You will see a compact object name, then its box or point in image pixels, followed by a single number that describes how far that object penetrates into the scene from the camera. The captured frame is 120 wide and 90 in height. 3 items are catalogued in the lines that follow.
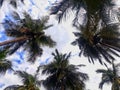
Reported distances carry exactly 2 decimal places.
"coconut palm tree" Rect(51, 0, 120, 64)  8.33
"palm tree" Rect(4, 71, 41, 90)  16.27
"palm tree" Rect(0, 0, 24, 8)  12.44
